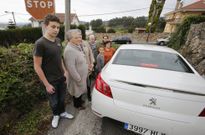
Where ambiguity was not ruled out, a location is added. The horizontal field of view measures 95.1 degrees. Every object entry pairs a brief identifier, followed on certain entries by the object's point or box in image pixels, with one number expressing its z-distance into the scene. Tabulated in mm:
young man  1281
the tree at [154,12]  18219
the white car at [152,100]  1095
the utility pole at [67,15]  3130
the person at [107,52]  2729
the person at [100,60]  2596
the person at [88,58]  2034
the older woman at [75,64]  1577
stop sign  1738
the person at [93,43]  2851
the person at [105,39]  2788
